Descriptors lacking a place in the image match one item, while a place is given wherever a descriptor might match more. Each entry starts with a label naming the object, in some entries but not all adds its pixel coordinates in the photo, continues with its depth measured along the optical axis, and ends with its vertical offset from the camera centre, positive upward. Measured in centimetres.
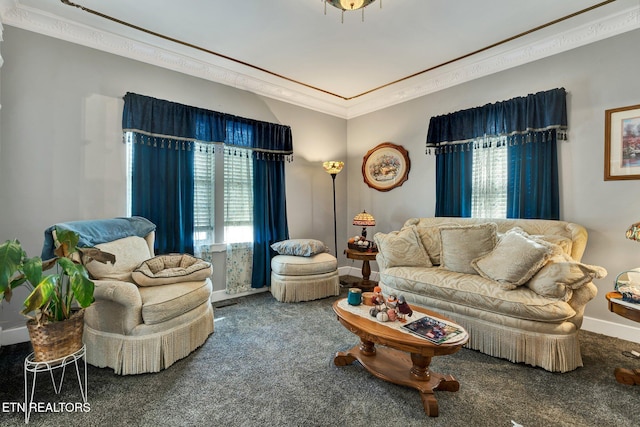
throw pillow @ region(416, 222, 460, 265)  329 -37
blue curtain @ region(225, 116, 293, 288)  408 +31
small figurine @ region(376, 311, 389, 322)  202 -73
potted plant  164 -47
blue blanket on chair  218 -18
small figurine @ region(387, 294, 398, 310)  212 -67
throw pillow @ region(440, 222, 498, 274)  291 -37
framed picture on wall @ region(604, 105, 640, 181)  270 +57
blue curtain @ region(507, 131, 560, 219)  308 +28
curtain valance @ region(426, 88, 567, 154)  305 +96
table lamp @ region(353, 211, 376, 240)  418 -19
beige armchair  212 -80
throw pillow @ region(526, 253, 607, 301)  222 -53
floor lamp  445 +60
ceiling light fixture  226 +154
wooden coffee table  173 -108
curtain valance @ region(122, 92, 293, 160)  317 +97
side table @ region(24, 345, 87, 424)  173 -106
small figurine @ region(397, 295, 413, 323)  205 -71
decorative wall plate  441 +62
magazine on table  178 -76
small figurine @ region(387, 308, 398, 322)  203 -73
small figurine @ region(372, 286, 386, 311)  212 -69
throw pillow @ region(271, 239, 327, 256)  395 -52
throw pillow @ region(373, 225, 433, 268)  323 -47
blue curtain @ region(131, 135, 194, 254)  319 +19
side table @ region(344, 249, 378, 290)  396 -70
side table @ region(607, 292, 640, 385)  196 -73
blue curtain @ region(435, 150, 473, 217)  373 +30
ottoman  373 -88
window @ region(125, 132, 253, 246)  371 +18
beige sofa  220 -64
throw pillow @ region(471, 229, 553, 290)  241 -44
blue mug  227 -68
